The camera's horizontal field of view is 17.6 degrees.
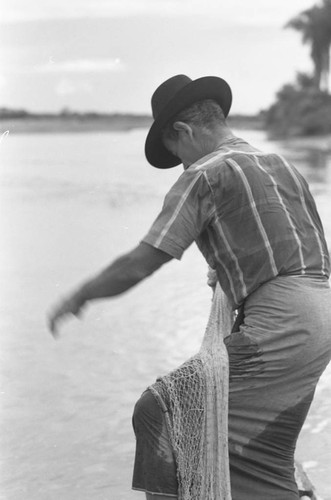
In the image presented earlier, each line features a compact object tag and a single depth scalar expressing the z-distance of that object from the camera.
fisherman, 3.20
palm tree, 75.81
